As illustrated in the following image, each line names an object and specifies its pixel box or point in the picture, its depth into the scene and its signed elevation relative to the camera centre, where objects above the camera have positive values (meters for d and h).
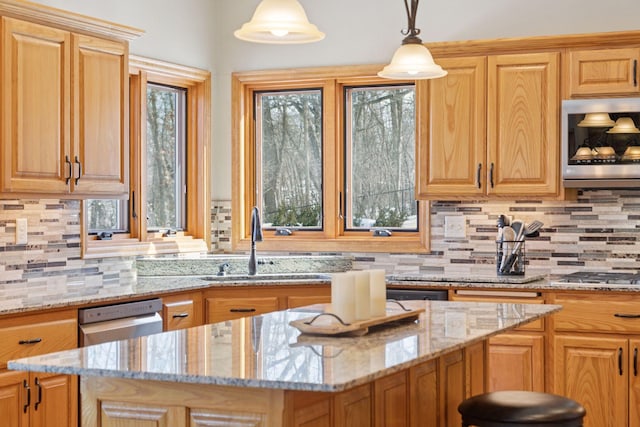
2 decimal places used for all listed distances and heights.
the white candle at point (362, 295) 3.19 -0.30
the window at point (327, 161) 6.31 +0.31
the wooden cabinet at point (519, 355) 5.16 -0.81
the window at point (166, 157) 6.16 +0.33
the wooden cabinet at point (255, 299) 5.47 -0.53
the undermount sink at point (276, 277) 5.56 -0.41
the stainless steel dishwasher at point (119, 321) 4.46 -0.56
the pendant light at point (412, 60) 4.04 +0.62
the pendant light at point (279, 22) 3.24 +0.63
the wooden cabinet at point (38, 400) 4.03 -0.84
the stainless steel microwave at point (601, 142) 5.32 +0.36
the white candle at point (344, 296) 3.15 -0.30
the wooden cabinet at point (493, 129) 5.50 +0.45
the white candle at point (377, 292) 3.29 -0.29
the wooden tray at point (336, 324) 3.08 -0.39
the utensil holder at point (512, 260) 5.54 -0.31
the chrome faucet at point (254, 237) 5.81 -0.19
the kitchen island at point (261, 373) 2.46 -0.43
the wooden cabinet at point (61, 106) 4.46 +0.50
